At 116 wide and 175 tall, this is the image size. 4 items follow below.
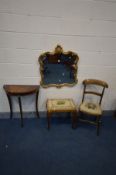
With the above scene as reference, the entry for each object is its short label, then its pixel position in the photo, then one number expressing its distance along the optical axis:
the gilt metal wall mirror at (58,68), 3.03
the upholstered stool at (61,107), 2.89
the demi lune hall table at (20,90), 2.84
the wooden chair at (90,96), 2.94
